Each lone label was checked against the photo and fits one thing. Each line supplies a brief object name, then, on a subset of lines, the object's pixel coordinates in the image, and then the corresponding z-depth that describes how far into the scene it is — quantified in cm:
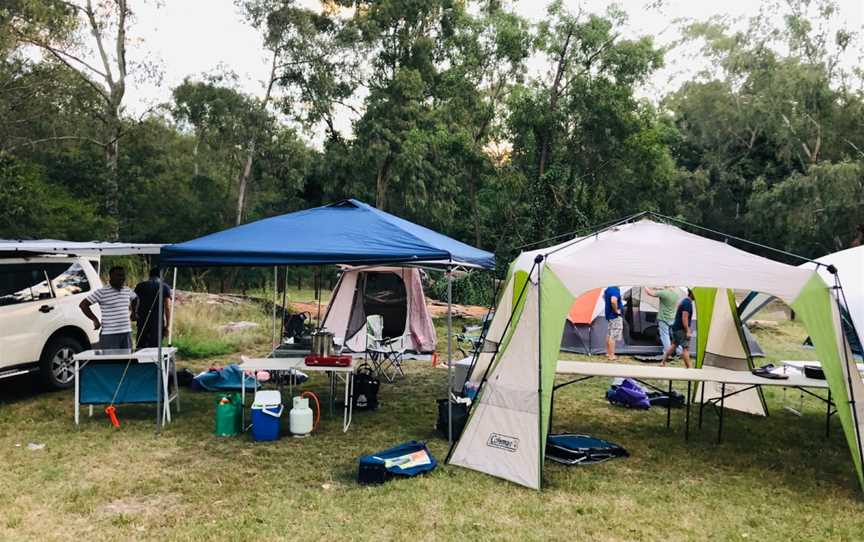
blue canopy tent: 537
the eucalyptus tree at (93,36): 1527
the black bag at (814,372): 621
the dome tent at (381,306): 972
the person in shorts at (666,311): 912
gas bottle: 560
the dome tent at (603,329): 1057
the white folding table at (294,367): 568
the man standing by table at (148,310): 725
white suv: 629
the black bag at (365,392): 661
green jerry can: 559
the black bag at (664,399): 713
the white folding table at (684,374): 553
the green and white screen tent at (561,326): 462
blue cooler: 542
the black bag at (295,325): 917
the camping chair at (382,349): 777
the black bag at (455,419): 562
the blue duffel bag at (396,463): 451
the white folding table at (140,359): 566
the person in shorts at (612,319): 963
